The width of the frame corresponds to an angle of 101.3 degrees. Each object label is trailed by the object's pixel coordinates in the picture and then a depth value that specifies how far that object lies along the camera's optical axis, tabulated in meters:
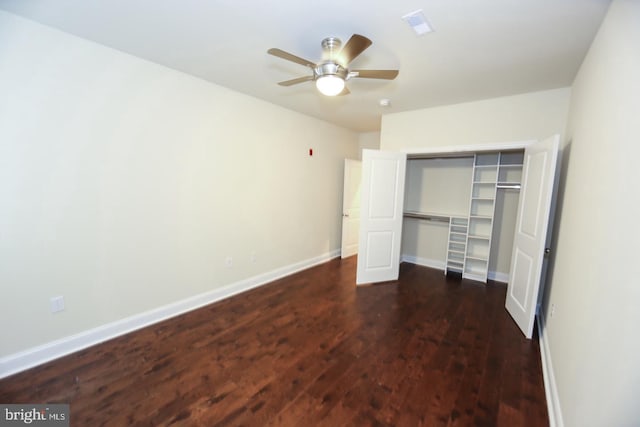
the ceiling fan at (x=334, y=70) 1.90
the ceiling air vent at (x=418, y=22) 1.74
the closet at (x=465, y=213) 2.73
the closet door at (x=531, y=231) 2.52
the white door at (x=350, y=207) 5.29
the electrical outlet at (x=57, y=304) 2.22
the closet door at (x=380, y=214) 3.86
